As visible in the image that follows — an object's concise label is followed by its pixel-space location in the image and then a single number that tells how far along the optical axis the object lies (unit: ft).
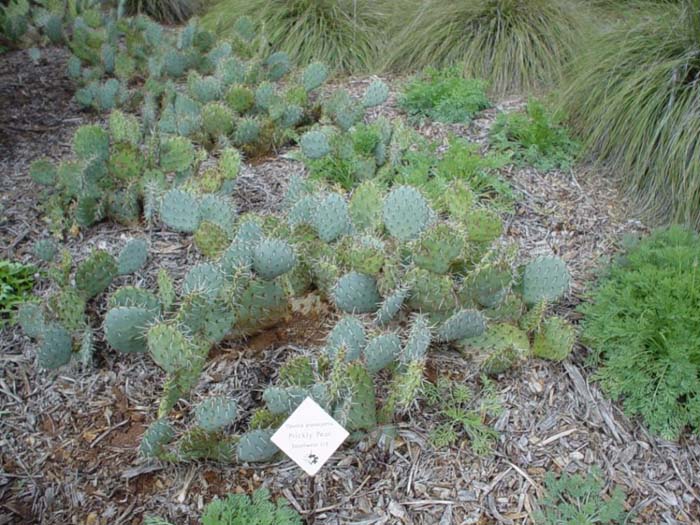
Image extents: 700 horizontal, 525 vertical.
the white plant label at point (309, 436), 5.82
